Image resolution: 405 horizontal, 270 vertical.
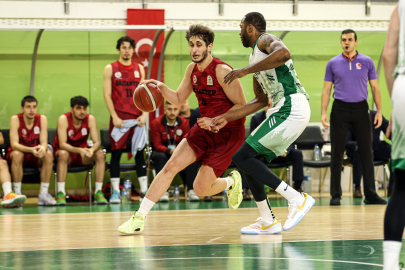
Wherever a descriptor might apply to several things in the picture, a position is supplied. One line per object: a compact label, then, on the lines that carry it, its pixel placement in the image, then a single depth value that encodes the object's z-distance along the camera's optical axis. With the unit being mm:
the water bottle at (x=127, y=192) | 15596
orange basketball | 8910
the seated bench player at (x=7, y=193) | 13420
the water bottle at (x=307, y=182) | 17301
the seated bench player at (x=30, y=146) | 14319
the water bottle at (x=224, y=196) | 15440
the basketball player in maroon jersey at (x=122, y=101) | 14747
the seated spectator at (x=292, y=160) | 14930
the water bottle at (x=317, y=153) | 16731
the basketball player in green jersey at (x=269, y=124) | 7331
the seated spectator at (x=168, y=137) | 14930
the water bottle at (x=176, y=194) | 15665
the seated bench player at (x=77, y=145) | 14593
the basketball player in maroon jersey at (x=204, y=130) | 7970
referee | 12348
